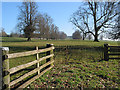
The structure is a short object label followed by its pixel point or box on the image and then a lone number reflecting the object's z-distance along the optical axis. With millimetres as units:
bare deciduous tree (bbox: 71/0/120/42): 26797
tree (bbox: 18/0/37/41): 36362
